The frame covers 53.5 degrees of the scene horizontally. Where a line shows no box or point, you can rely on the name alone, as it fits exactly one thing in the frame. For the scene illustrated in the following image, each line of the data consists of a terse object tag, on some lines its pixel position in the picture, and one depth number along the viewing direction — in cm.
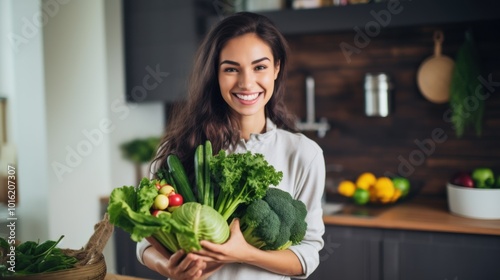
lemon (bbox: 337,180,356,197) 263
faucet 294
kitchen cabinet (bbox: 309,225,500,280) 209
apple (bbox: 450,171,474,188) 225
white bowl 217
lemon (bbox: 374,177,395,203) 250
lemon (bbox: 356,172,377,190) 261
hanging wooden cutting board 262
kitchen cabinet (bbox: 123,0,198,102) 282
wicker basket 114
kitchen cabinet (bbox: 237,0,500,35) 229
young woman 124
